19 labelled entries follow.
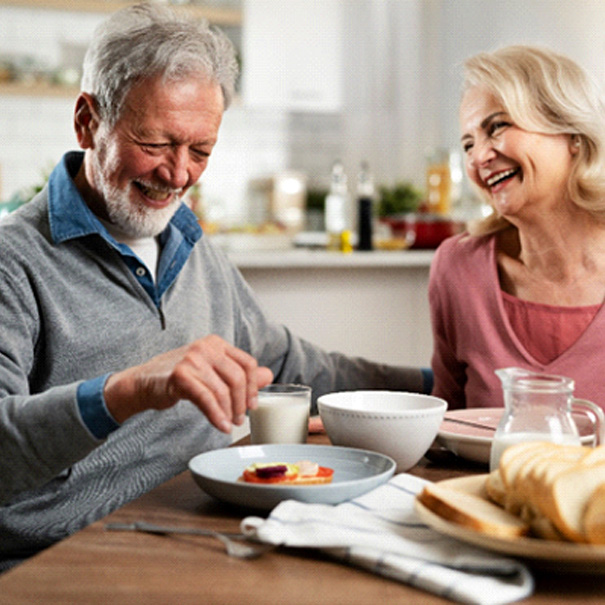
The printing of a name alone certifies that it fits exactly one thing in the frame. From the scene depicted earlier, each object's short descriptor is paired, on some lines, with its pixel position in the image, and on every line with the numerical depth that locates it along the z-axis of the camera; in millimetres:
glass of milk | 1312
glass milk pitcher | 1021
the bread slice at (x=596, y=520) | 806
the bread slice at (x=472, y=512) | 821
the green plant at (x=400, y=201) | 4371
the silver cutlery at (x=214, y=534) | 882
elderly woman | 1935
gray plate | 1008
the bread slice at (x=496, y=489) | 926
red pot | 3736
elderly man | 1495
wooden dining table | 780
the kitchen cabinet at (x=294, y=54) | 5602
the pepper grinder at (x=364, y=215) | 3672
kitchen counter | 3390
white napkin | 785
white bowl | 1175
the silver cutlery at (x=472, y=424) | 1375
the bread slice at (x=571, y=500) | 810
